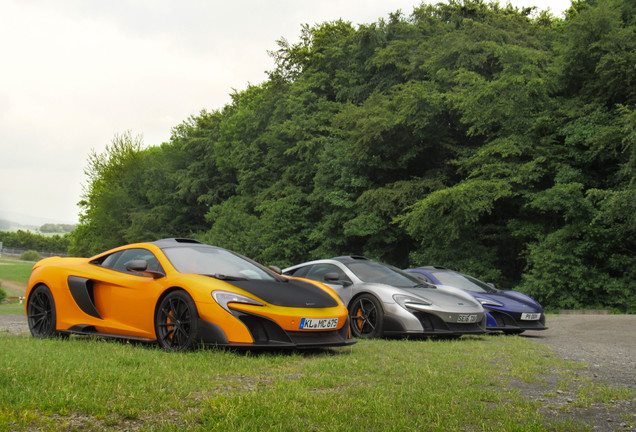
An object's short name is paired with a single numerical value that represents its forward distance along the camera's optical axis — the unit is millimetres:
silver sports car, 8961
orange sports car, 6258
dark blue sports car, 11516
